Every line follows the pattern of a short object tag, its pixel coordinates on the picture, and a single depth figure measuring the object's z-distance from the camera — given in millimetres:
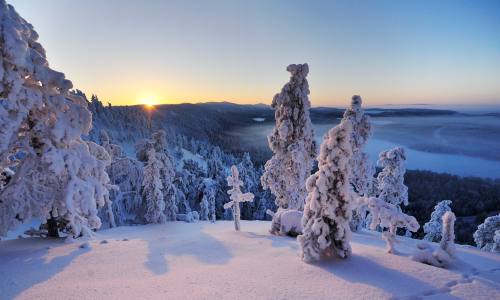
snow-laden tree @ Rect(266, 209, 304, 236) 18719
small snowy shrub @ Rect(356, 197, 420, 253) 11405
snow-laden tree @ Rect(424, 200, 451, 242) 33969
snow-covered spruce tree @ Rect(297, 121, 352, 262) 10633
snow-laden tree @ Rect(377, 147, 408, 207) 29531
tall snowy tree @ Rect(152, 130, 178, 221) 33156
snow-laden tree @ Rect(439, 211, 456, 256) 10992
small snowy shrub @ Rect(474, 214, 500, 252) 28656
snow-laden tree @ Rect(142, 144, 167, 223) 31406
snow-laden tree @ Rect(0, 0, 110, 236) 10844
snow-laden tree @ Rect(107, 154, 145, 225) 32656
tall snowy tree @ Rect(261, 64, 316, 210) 23516
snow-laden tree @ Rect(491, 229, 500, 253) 24511
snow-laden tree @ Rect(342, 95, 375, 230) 24875
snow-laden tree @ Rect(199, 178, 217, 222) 48625
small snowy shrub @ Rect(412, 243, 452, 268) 10484
